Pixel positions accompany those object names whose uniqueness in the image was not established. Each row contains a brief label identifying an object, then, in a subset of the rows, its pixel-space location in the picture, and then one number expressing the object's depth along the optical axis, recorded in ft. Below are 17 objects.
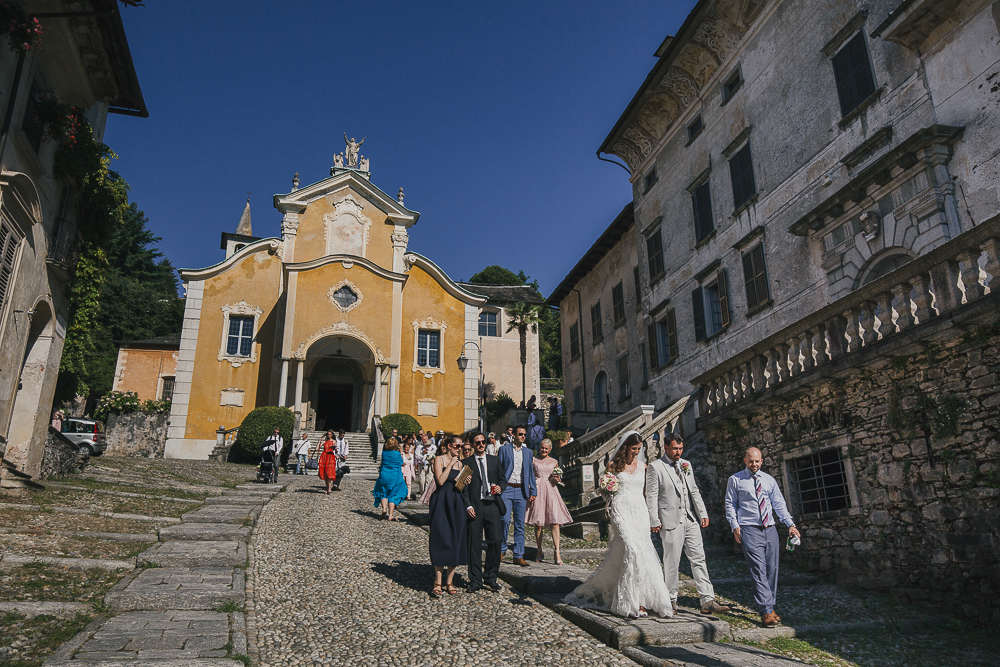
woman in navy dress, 24.12
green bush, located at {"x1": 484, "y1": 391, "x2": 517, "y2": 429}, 113.50
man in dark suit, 24.90
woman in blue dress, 41.22
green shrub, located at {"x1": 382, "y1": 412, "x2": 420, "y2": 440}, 82.69
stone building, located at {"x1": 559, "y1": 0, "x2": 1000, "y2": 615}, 23.35
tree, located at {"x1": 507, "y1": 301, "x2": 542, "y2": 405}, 129.80
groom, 23.02
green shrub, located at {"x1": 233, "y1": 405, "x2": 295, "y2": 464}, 78.59
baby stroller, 58.18
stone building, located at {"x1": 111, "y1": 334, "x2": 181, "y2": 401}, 126.41
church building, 89.61
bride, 20.65
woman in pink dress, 30.48
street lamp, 82.58
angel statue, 113.29
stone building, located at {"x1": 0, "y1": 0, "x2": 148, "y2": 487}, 36.42
